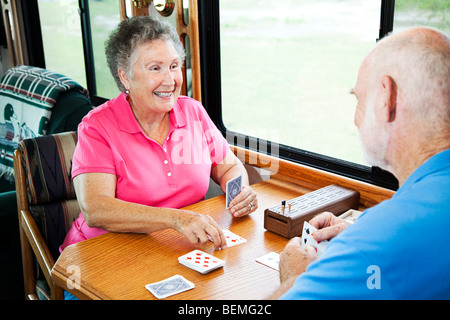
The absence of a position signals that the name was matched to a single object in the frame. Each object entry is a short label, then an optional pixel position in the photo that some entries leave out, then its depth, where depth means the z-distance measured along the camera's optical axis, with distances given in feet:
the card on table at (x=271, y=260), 5.09
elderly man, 3.00
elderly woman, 6.14
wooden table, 4.61
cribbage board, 5.74
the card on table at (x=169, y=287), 4.51
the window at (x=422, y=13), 6.01
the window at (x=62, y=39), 14.34
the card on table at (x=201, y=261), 4.92
